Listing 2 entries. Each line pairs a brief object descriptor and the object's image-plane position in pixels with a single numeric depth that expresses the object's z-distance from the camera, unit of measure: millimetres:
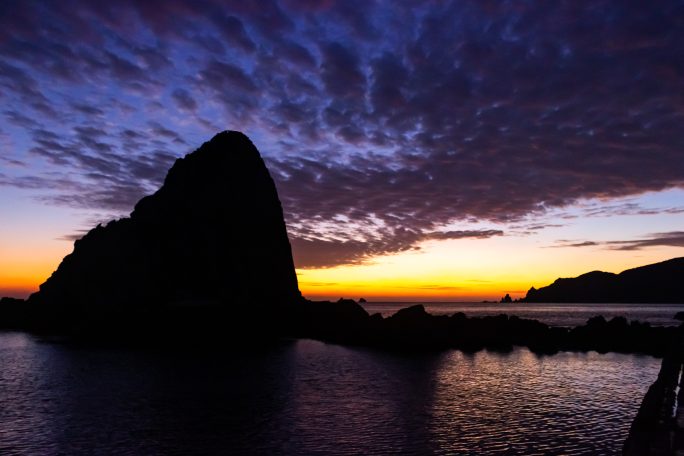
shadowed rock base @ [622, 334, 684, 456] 12312
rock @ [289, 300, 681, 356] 70375
